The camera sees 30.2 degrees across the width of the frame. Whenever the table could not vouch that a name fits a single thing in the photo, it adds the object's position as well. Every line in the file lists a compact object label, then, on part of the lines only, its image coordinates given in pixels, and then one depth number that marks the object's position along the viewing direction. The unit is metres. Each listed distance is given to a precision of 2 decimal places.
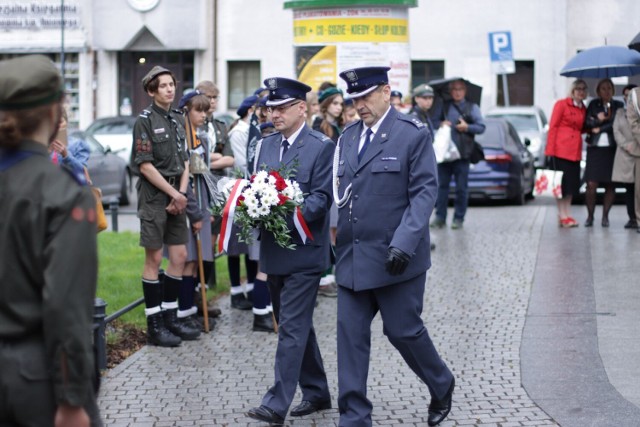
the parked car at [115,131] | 28.71
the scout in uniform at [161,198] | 8.60
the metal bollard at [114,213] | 16.14
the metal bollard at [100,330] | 7.58
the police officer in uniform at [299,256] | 6.75
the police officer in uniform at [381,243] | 6.26
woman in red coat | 15.72
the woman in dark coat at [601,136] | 15.72
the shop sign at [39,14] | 42.06
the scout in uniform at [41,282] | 3.40
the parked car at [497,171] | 19.98
